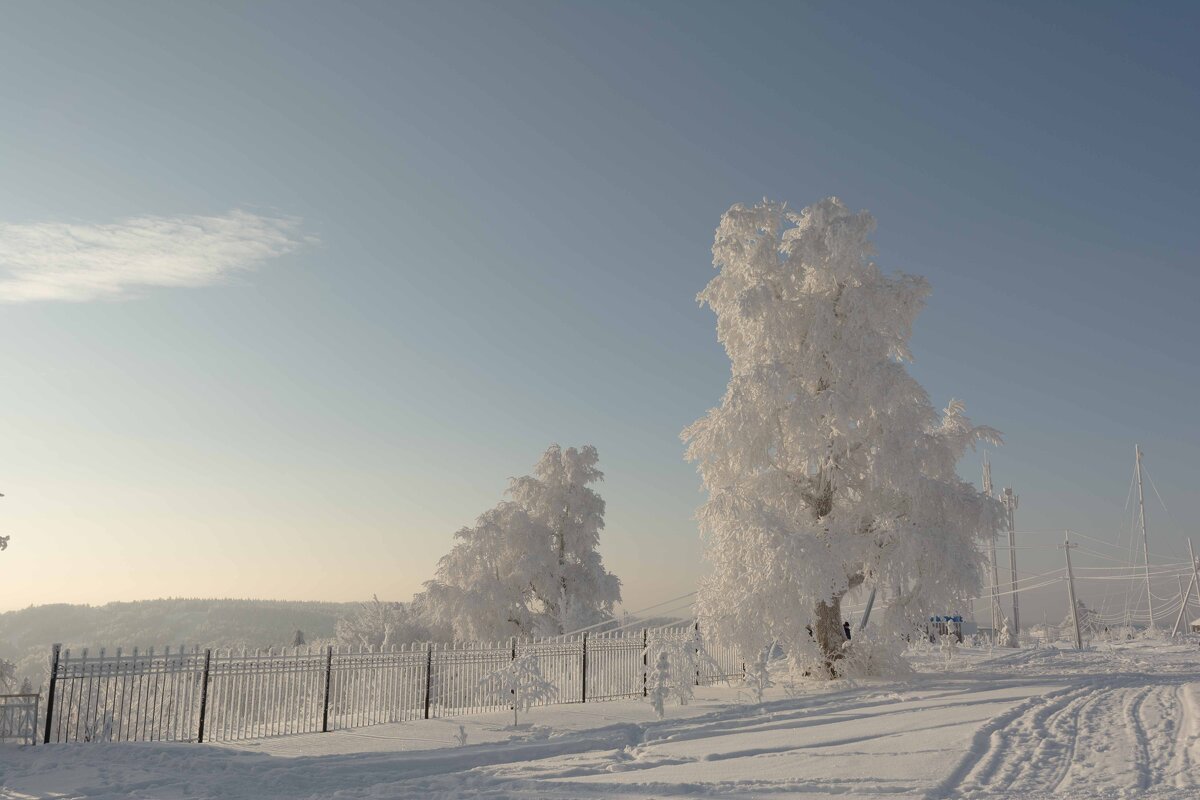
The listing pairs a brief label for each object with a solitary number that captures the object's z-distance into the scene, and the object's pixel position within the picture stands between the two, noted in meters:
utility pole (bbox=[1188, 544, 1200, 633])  58.50
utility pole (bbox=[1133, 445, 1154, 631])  57.42
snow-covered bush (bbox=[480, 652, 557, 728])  16.70
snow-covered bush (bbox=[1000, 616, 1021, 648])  43.19
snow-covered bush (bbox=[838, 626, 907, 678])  21.61
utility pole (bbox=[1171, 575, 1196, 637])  58.50
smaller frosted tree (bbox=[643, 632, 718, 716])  17.23
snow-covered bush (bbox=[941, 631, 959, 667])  22.27
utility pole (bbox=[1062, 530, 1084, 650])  40.90
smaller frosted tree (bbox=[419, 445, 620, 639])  39.41
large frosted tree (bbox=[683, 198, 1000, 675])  20.55
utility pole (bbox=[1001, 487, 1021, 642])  45.47
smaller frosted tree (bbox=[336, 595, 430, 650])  46.47
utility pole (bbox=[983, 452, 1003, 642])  48.38
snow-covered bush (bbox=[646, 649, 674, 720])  16.95
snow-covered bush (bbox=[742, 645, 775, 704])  18.94
